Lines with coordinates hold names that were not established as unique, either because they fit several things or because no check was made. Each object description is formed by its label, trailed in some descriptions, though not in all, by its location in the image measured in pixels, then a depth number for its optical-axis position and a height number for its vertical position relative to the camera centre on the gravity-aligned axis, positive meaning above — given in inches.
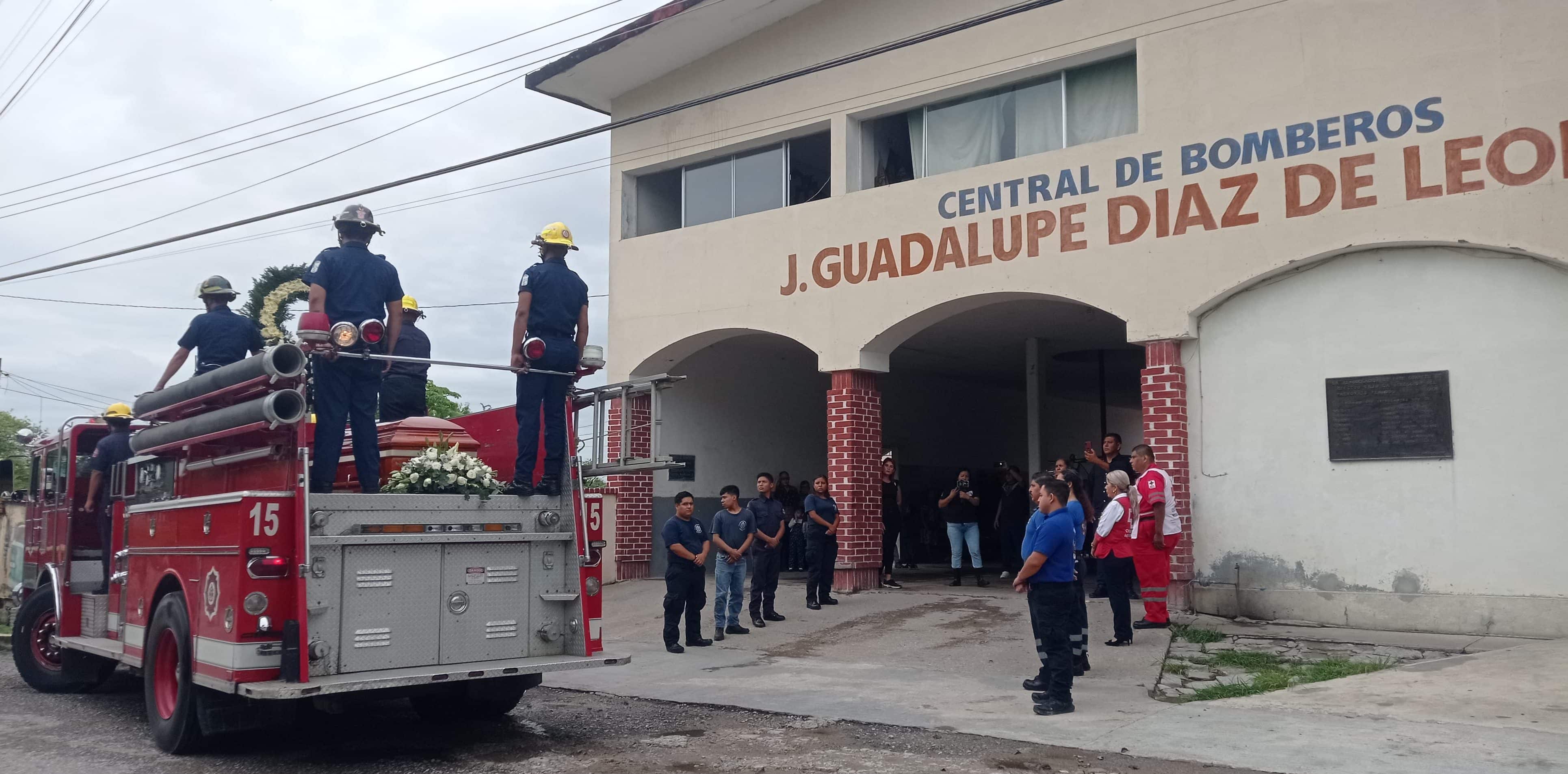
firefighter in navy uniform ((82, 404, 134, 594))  370.0 +7.3
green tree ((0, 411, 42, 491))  1535.4 +104.2
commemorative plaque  419.5 +22.0
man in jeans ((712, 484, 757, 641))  480.4 -30.0
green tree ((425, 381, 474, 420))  1964.8 +143.8
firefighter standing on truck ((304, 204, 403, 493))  287.1 +43.3
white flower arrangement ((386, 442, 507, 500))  293.0 +2.3
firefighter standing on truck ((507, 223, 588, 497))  309.1 +34.1
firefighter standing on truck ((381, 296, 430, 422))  354.3 +29.4
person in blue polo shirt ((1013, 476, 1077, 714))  318.3 -30.1
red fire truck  261.1 -20.2
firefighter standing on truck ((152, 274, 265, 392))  368.2 +46.9
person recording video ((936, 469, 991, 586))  607.2 -23.2
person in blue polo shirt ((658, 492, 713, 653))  456.8 -31.4
